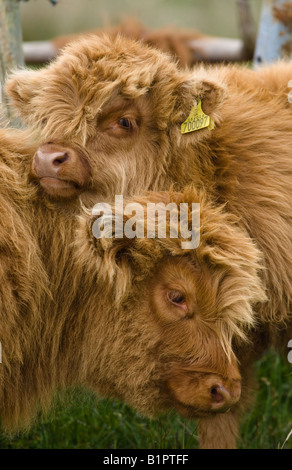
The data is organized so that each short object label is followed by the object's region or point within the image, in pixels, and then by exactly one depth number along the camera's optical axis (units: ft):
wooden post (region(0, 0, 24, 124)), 30.55
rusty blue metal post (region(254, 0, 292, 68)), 37.40
